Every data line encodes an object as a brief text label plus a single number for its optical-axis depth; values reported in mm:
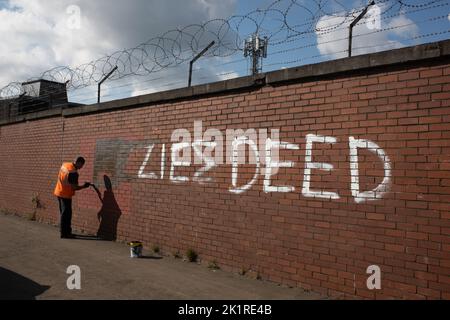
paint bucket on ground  7027
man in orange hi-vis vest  8859
